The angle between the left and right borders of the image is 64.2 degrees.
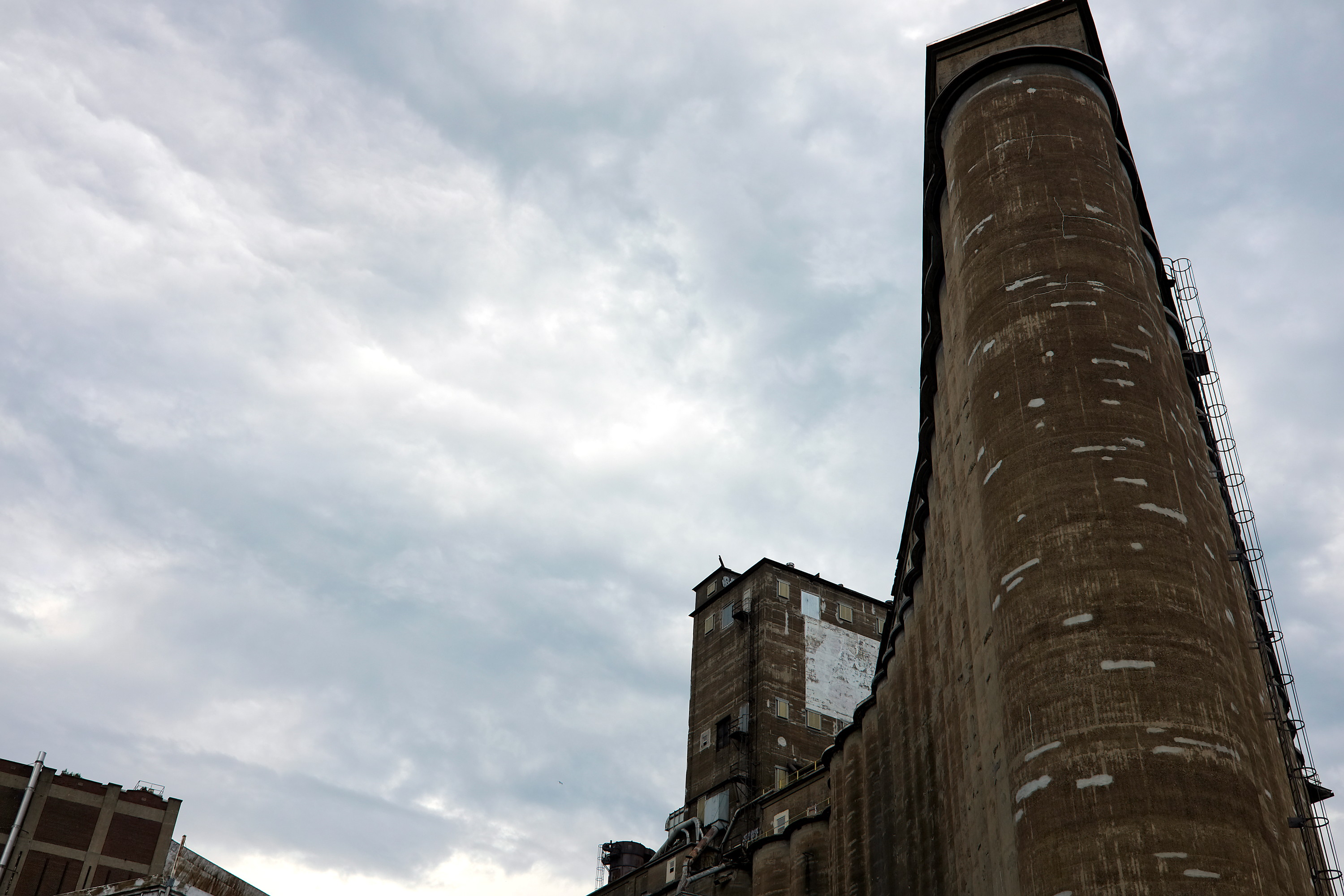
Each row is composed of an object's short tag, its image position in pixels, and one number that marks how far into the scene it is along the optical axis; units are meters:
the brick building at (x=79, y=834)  49.78
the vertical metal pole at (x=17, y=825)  48.88
